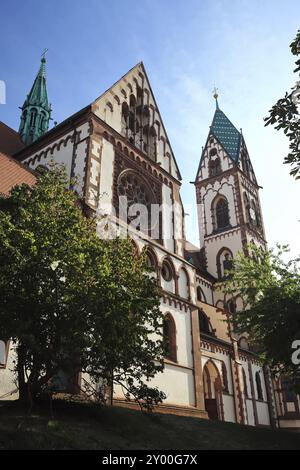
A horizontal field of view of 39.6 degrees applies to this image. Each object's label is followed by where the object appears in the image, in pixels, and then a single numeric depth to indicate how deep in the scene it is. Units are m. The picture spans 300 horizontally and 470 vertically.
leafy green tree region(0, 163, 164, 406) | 9.36
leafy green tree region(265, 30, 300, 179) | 8.54
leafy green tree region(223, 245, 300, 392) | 14.15
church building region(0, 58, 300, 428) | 19.04
